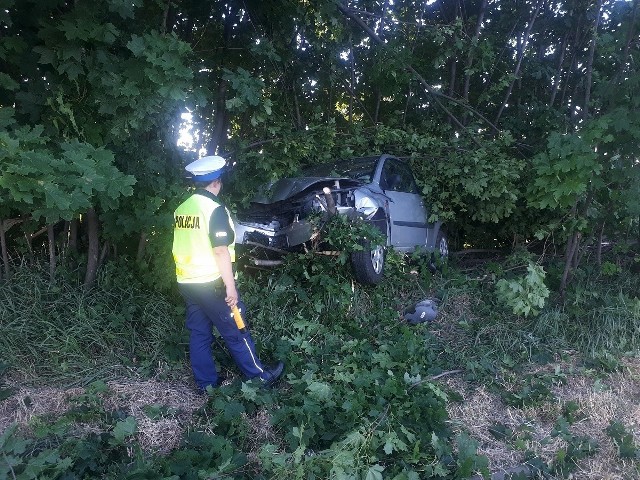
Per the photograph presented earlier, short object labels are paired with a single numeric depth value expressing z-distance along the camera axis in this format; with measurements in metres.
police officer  4.27
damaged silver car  5.97
